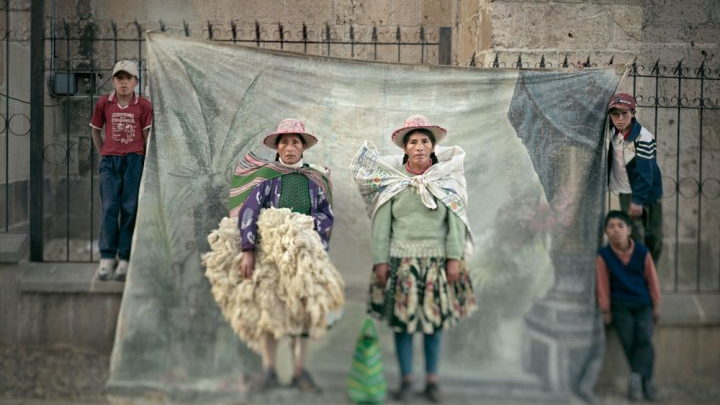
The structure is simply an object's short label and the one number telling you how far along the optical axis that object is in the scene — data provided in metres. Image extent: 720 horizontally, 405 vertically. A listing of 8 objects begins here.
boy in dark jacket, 5.55
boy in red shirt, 5.69
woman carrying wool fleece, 4.81
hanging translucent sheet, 5.19
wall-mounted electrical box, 8.41
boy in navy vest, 5.31
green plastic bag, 4.88
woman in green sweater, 4.94
